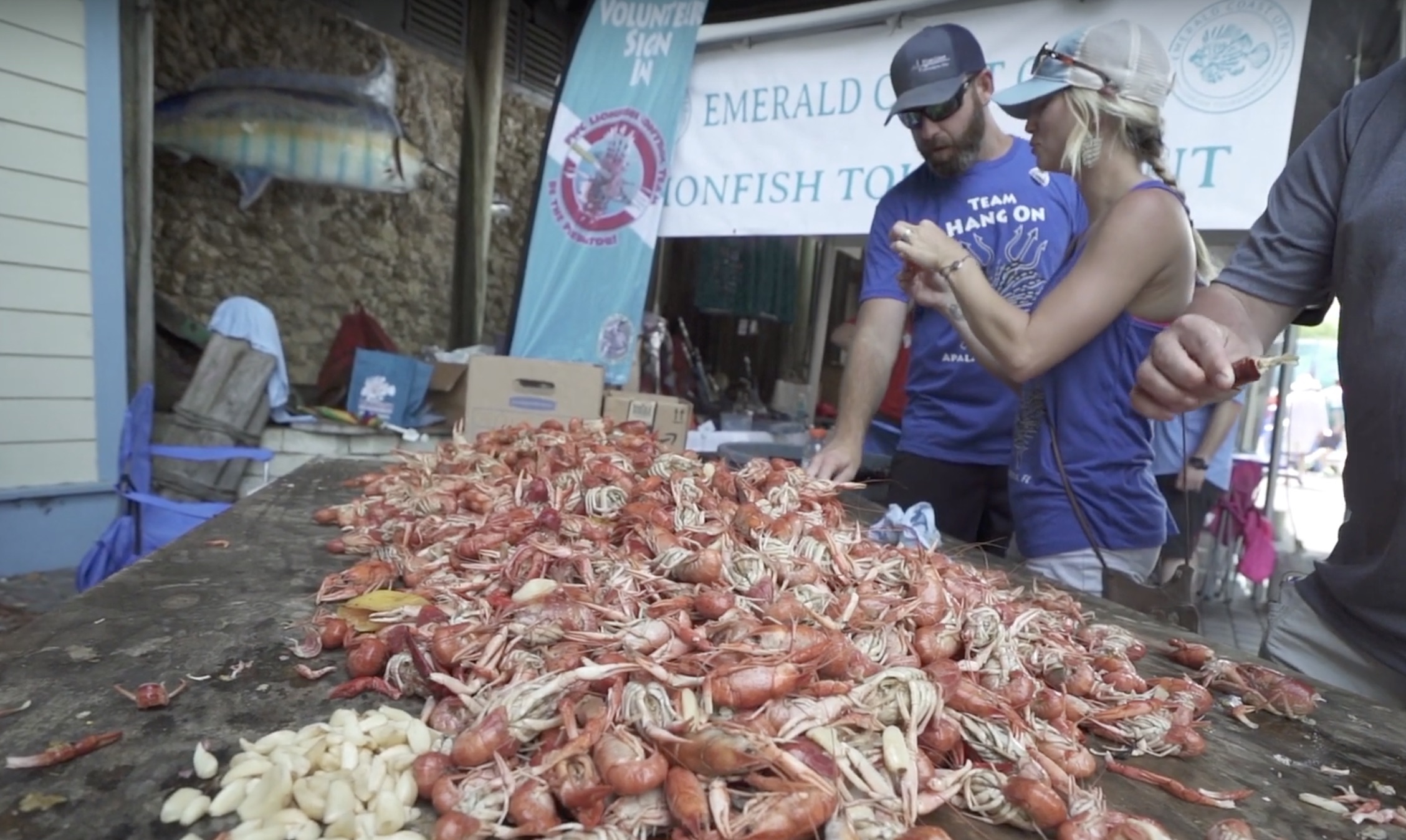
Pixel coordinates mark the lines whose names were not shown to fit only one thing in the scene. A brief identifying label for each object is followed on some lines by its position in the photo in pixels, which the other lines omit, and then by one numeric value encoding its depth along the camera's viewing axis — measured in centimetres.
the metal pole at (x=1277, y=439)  570
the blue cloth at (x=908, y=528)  228
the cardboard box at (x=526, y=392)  460
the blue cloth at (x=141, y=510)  388
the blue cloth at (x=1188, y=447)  398
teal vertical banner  509
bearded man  311
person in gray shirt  157
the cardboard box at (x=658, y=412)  455
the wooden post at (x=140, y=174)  481
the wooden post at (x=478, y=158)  739
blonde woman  209
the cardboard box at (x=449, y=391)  652
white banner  335
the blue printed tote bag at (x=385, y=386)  623
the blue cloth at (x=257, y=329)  552
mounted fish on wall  566
